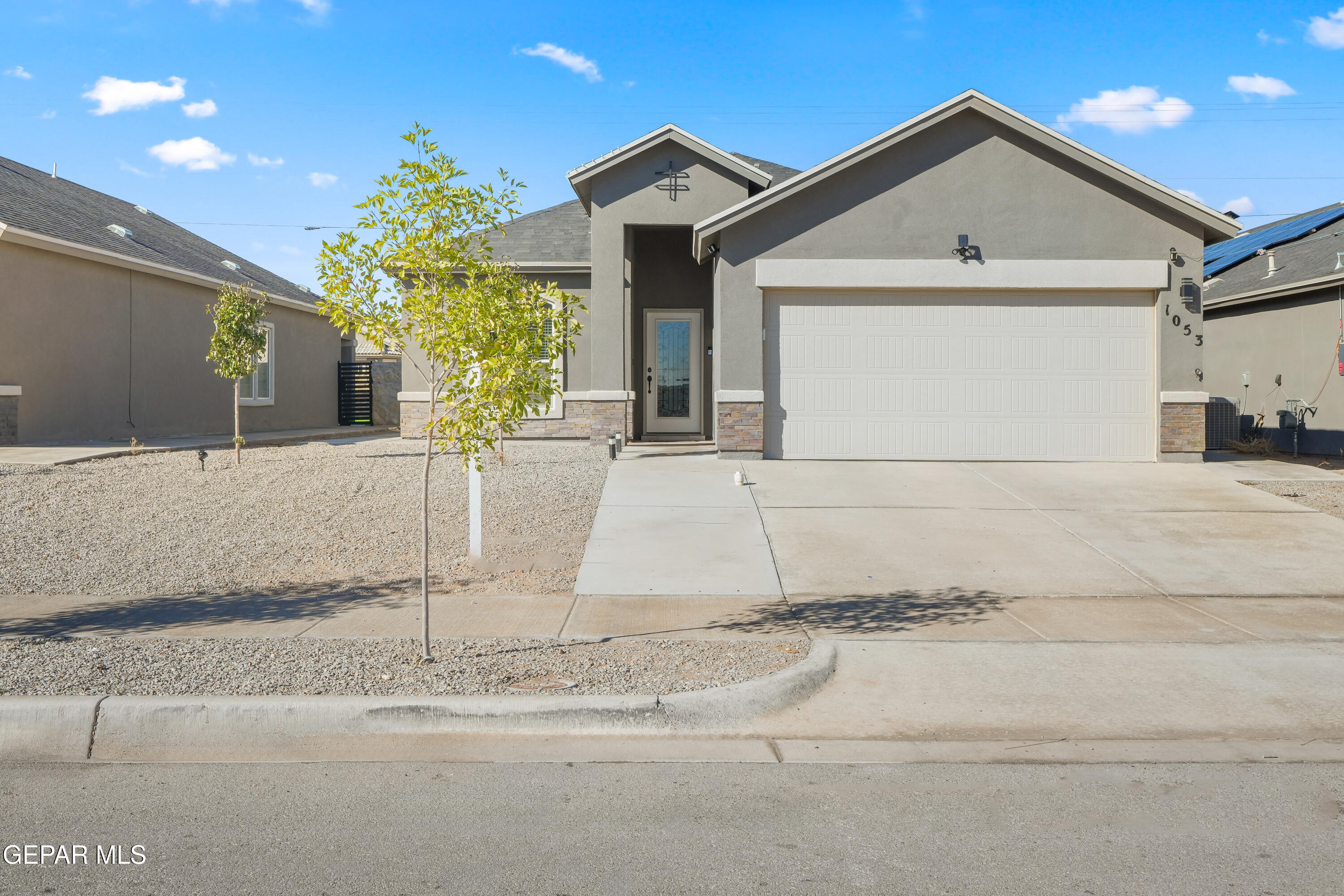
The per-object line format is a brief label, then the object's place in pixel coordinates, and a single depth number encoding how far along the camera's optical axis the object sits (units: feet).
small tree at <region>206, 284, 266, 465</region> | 45.47
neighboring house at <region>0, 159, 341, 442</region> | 52.19
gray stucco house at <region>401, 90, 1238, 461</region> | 42.78
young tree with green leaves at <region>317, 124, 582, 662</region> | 18.43
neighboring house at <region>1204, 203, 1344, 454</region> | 52.85
